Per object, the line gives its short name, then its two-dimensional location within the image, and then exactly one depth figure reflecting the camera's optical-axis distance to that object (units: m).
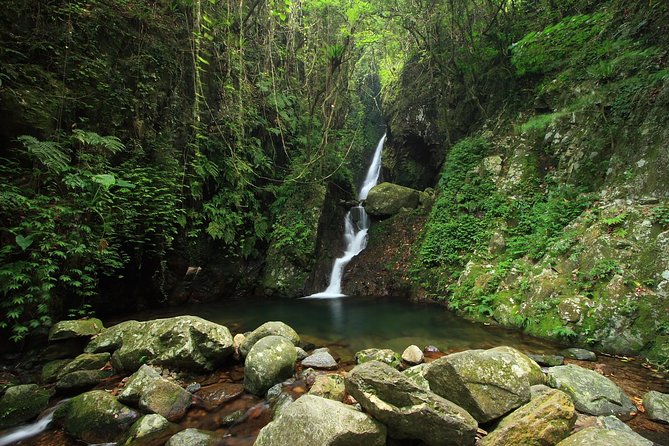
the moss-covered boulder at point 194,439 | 2.93
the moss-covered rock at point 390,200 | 12.16
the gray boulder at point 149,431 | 3.02
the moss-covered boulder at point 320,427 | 2.29
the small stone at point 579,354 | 4.50
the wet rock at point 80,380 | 3.96
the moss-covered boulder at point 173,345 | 4.34
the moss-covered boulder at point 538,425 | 2.39
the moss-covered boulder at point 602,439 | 2.03
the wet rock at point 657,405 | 3.01
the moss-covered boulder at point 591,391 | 3.13
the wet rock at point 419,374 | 3.32
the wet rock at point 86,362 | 4.31
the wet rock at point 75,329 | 4.74
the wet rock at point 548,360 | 4.41
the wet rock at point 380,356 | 4.44
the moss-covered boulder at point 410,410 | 2.45
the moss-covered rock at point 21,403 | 3.37
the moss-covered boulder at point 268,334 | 4.88
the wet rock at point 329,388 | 3.47
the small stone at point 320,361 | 4.64
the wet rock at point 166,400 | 3.43
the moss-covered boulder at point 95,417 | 3.14
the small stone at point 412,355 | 4.61
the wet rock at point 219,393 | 3.83
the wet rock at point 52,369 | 4.21
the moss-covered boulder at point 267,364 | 3.96
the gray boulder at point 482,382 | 2.74
